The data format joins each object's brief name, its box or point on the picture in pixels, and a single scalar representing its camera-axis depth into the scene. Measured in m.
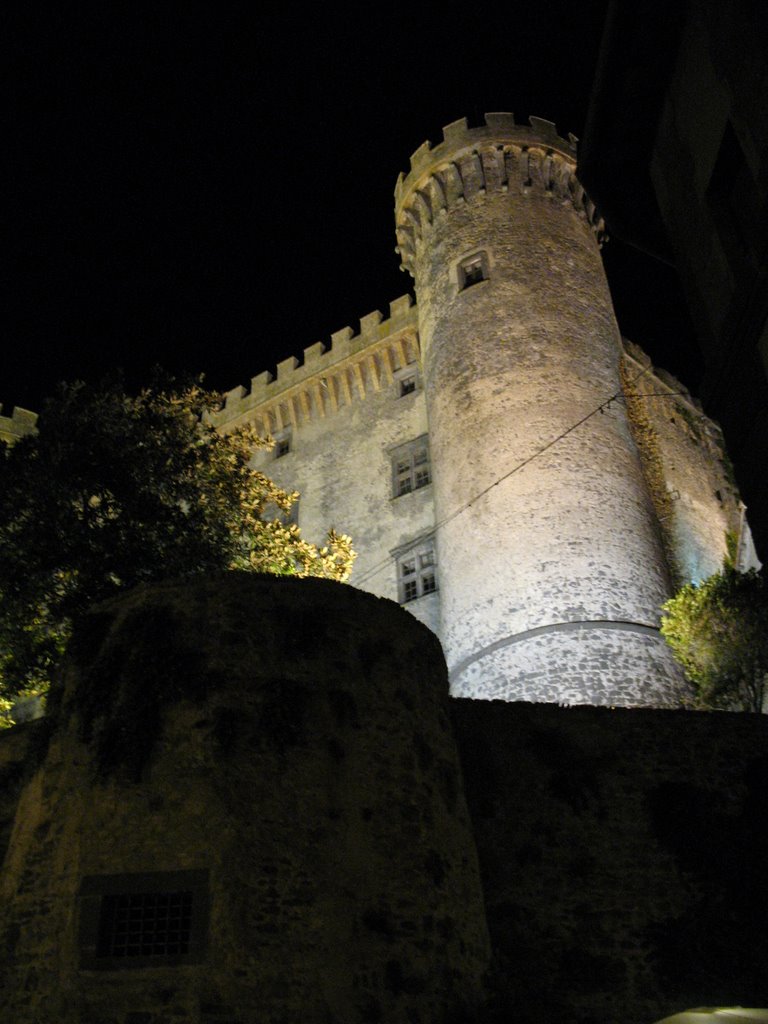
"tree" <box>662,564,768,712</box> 16.83
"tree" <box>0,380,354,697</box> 16.86
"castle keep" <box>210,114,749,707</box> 18.64
